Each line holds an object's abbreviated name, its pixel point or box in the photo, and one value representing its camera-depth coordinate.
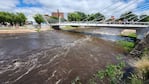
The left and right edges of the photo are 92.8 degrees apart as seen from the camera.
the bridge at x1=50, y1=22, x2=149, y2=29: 19.25
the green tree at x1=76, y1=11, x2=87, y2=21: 51.73
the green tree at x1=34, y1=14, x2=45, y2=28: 39.64
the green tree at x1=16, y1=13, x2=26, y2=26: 33.98
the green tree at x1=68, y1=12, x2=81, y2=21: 47.85
